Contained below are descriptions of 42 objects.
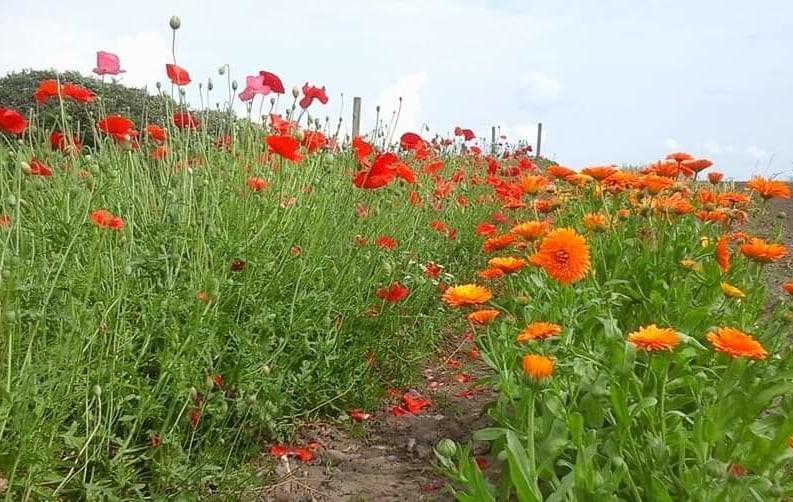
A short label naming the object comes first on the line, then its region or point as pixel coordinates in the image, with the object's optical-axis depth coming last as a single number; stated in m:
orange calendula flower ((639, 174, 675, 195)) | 2.89
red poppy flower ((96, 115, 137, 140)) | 2.23
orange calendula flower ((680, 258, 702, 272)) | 2.52
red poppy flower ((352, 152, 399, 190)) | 2.68
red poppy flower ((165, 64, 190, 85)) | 2.53
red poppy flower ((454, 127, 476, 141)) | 5.01
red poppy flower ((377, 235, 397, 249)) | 3.04
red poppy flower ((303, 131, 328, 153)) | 3.12
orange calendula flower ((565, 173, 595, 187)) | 3.19
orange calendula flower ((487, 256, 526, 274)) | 2.18
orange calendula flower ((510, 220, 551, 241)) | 2.38
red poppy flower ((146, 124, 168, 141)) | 2.72
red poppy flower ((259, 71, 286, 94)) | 2.80
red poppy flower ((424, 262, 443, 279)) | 3.54
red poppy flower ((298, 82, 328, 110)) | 2.94
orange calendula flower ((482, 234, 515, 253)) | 2.49
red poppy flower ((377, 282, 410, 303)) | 2.92
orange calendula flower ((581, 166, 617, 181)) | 2.94
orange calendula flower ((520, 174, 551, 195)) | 2.93
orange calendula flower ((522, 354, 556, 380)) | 1.53
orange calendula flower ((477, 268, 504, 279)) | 2.35
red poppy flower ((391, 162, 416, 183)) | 2.91
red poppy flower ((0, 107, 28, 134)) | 2.09
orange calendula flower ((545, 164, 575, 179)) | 3.21
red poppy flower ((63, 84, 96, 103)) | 2.36
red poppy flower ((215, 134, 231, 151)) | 3.56
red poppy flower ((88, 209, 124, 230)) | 1.89
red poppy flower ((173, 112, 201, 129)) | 2.75
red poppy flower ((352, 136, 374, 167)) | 3.03
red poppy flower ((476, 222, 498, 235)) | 3.46
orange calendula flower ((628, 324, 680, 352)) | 1.65
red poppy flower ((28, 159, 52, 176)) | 2.35
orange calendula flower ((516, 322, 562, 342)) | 1.79
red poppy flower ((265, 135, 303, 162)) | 2.43
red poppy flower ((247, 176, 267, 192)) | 2.65
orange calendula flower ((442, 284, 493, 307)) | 2.04
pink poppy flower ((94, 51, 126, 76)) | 2.53
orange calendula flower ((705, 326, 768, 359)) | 1.69
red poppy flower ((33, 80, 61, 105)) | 2.32
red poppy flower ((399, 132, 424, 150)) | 3.48
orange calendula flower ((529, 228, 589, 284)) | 1.95
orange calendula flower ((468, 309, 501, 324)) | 2.01
